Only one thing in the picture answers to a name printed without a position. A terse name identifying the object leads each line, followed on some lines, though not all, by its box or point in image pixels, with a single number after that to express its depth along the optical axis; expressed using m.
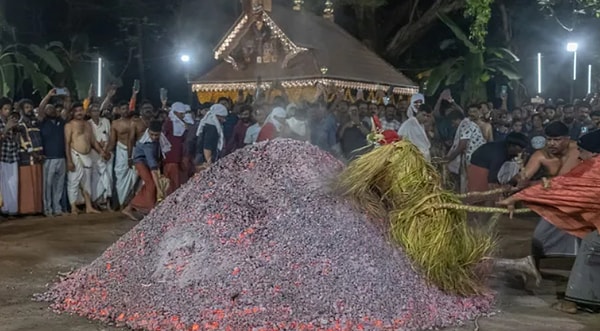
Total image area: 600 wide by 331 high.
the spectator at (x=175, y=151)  10.83
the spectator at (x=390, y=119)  12.38
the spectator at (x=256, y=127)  11.12
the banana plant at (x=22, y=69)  18.67
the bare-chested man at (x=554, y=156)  6.96
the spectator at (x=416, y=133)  9.91
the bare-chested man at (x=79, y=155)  11.12
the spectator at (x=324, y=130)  11.48
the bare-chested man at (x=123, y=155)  11.55
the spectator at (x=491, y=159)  8.86
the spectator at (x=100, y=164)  11.62
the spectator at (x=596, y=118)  10.56
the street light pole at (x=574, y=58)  21.99
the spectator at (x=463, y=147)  10.80
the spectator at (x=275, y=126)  10.06
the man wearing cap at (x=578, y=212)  5.42
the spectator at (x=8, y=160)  10.53
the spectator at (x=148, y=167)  10.16
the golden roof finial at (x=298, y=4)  22.62
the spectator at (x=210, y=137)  10.49
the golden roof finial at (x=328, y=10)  23.03
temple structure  19.44
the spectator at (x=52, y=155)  11.09
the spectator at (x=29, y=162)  10.87
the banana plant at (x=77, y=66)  21.73
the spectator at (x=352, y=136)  11.29
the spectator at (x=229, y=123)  11.51
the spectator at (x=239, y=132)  11.29
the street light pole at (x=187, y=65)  27.08
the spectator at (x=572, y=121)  12.01
